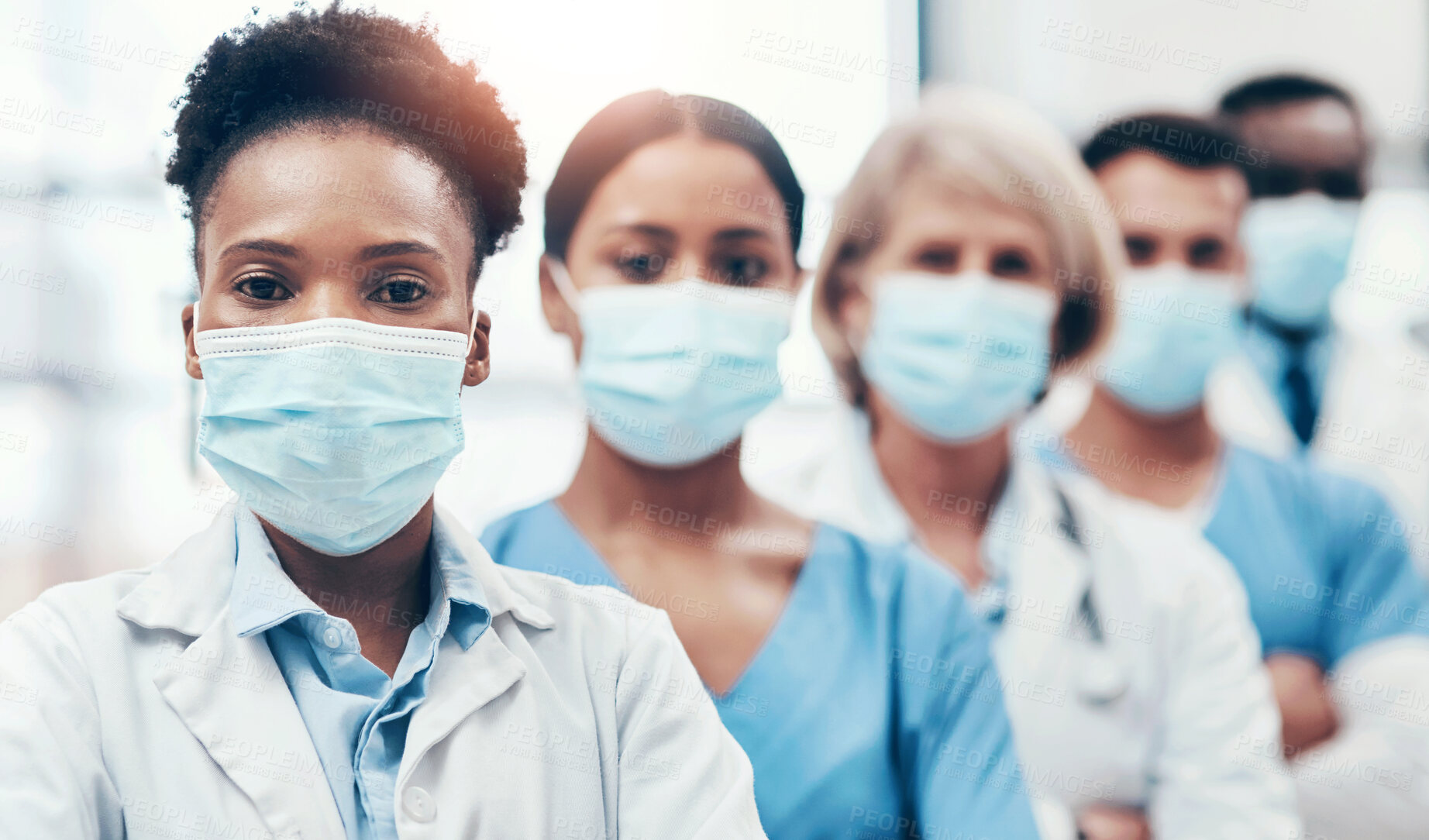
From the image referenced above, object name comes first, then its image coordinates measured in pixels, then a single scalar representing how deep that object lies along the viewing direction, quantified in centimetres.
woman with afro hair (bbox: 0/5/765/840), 92
